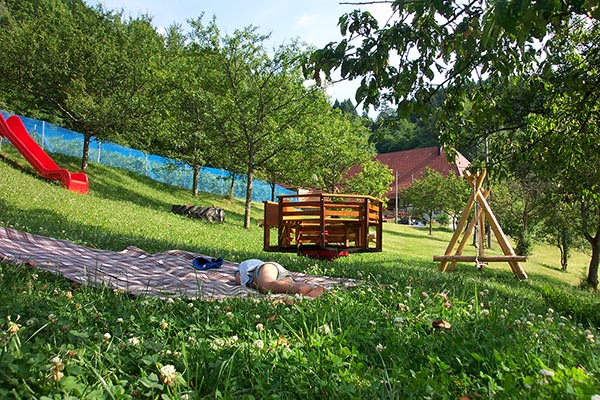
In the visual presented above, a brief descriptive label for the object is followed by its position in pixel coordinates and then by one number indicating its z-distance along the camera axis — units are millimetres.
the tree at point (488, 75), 3295
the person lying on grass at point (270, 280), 4430
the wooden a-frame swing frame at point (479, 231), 8656
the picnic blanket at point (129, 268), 4160
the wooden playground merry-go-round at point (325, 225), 8023
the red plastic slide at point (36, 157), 16980
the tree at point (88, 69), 20391
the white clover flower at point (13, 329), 2127
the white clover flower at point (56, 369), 1657
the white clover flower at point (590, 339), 2898
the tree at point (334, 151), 19562
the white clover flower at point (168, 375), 1809
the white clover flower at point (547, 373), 1866
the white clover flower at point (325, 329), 2666
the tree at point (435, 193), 38375
